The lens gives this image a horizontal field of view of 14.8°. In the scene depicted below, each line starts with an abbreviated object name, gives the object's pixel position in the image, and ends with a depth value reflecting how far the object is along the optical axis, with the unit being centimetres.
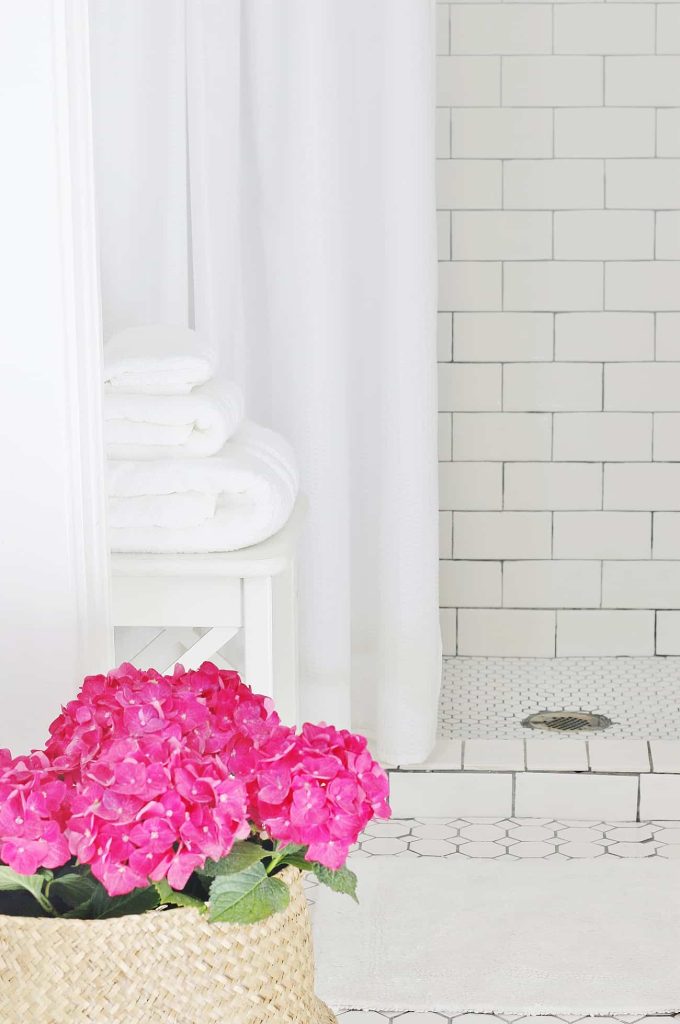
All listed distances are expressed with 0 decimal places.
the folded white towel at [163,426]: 278
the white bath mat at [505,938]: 285
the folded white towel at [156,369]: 279
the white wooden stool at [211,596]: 276
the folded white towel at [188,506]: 276
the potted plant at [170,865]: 147
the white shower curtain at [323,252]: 307
